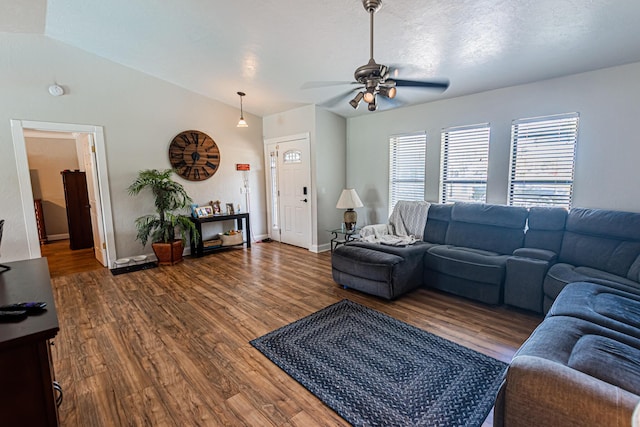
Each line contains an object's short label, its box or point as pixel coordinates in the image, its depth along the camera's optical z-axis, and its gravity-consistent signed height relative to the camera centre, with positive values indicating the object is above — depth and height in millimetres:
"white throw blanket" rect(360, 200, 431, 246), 4199 -724
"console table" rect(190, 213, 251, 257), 5273 -854
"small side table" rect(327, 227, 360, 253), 4845 -898
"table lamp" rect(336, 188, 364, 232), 4766 -414
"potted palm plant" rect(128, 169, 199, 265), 4770 -628
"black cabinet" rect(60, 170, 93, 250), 5891 -529
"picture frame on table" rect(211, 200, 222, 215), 5616 -505
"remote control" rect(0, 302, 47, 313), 1324 -552
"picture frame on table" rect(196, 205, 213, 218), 5344 -556
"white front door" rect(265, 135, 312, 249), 5504 -200
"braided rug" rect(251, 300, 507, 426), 1804 -1402
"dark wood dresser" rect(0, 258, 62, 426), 1140 -747
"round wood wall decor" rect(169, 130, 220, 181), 5211 +463
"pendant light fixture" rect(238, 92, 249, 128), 4932 +956
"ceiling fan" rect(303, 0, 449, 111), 2074 +707
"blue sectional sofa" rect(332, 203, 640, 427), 1312 -914
